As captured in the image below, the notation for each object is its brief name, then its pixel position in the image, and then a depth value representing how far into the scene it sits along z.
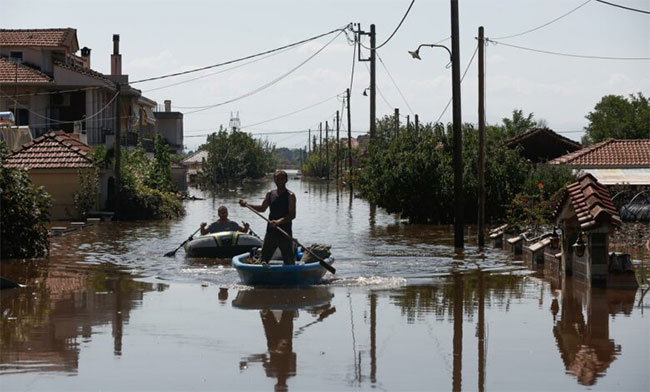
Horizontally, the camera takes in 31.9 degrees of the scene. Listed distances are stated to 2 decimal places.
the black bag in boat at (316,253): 21.95
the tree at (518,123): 97.51
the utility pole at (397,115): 88.72
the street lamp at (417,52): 30.17
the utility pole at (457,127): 28.34
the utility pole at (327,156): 121.65
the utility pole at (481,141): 29.61
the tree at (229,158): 100.38
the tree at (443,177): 38.88
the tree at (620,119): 92.88
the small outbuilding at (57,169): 41.62
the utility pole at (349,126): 70.38
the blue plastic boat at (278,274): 20.41
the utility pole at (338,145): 104.81
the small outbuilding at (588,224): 19.27
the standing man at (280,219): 20.92
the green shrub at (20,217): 25.09
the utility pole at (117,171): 43.56
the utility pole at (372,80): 58.39
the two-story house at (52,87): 56.75
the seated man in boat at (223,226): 27.75
